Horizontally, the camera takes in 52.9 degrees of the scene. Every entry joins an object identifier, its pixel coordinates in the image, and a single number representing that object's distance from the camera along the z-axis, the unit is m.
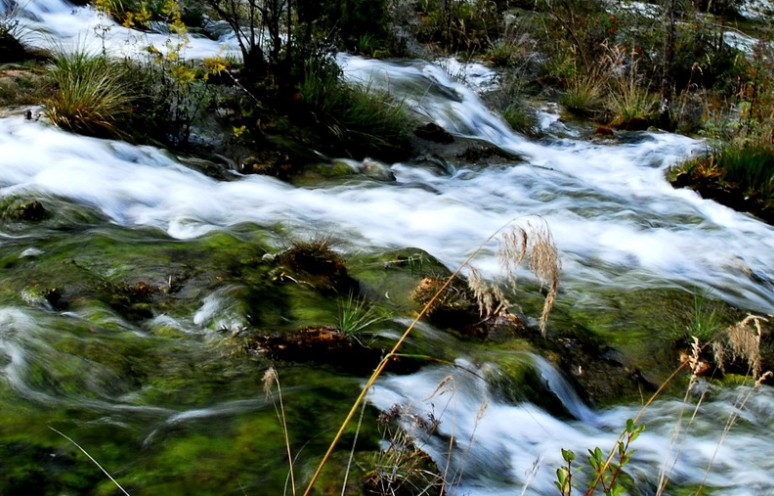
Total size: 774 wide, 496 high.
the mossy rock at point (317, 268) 4.42
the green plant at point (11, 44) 7.48
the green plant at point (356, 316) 3.68
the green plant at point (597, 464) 1.88
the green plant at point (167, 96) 6.62
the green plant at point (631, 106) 11.24
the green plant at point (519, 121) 10.90
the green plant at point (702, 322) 4.72
